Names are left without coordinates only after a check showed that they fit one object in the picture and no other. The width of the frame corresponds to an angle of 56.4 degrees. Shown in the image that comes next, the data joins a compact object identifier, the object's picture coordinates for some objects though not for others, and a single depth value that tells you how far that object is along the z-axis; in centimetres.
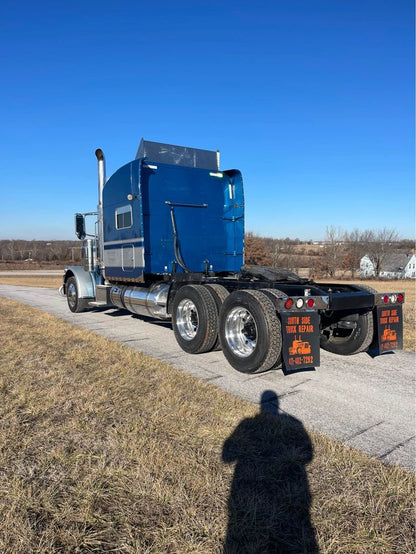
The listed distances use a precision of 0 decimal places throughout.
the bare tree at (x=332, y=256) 6259
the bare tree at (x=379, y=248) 7206
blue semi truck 488
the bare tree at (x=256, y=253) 3770
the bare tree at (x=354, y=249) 7069
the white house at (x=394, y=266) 7431
